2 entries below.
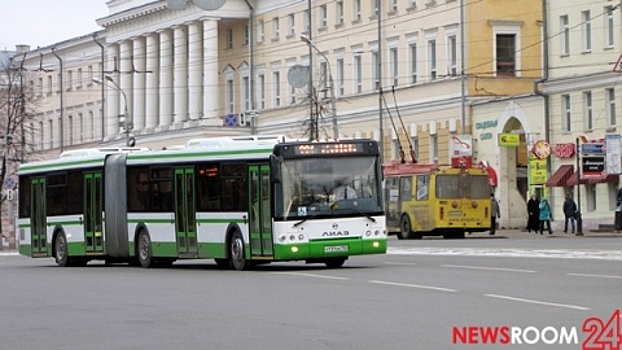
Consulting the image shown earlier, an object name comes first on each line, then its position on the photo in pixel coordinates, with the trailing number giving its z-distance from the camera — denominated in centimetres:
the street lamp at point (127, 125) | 9638
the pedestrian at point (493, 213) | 6562
